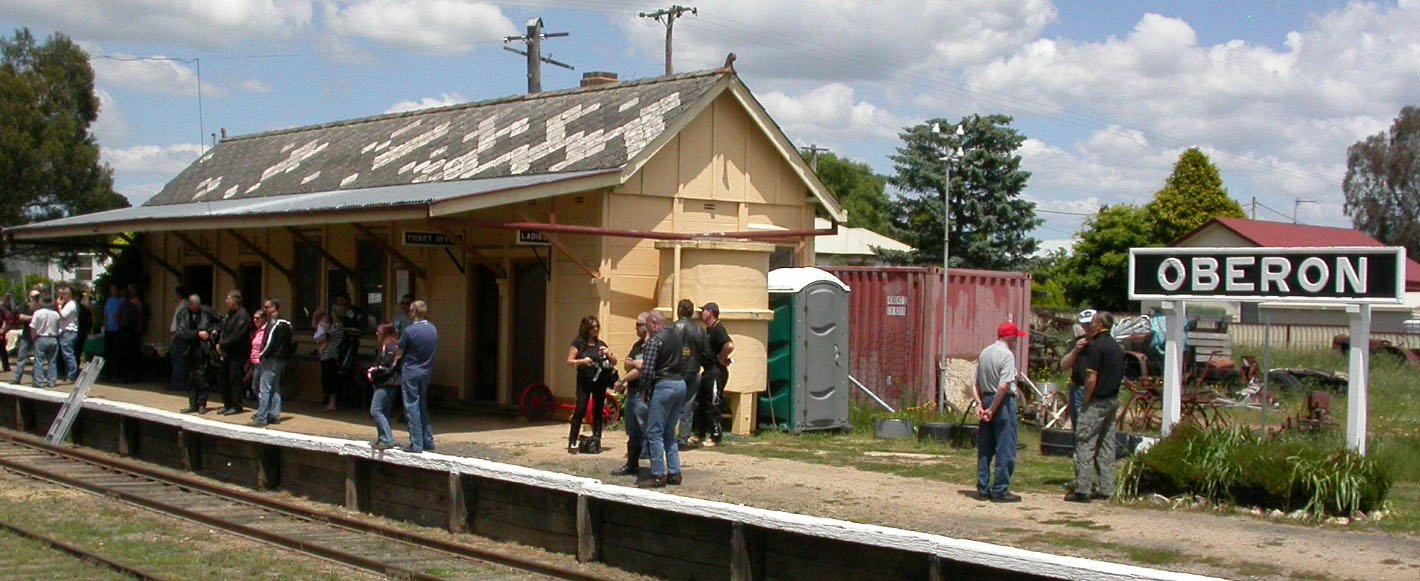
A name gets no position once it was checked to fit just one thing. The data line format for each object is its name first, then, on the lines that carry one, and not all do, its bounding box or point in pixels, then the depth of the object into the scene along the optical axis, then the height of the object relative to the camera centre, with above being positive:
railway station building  16.55 +0.85
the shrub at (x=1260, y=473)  10.55 -1.32
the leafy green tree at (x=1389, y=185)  65.50 +5.59
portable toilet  17.03 -0.72
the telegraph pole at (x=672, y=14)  39.62 +7.87
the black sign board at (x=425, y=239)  17.11 +0.64
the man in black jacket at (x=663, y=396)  12.03 -0.87
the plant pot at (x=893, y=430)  17.20 -1.62
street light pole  19.26 -0.31
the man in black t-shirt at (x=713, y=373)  14.63 -0.84
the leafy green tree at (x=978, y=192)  37.19 +2.84
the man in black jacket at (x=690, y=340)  12.69 -0.42
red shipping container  19.69 -0.46
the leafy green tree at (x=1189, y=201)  50.72 +3.60
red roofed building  38.25 +2.02
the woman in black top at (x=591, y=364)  13.81 -0.70
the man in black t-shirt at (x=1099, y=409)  11.44 -0.89
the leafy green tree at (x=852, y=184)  81.25 +6.77
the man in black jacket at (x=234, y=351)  17.25 -0.78
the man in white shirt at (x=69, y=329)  21.14 -0.65
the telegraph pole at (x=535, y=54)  32.77 +5.58
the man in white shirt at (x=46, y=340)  20.86 -0.81
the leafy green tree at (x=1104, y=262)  46.91 +1.27
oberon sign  11.42 +0.24
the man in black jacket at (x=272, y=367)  16.69 -0.93
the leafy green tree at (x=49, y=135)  49.66 +5.38
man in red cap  11.48 -0.97
